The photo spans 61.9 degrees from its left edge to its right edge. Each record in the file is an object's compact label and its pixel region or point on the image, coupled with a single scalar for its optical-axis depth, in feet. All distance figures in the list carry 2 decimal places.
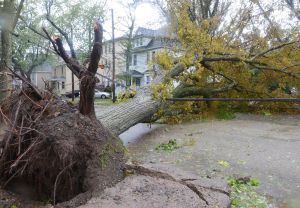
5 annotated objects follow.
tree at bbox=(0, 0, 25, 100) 21.04
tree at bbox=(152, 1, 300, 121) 18.91
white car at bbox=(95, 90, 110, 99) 77.58
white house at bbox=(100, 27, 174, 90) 73.70
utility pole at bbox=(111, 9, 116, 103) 54.97
